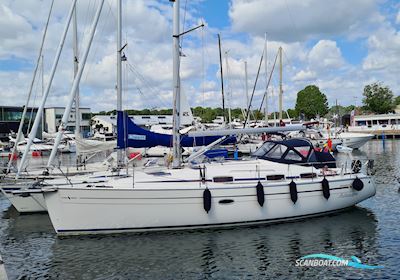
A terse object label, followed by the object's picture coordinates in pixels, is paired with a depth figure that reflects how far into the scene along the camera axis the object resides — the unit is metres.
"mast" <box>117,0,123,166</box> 19.73
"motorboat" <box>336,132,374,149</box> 49.03
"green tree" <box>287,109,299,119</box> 138.69
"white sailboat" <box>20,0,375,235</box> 12.72
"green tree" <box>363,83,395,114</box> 104.06
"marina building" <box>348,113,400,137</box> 78.81
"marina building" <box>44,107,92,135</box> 96.12
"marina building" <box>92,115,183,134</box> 101.03
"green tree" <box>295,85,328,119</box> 112.75
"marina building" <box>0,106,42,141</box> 85.00
